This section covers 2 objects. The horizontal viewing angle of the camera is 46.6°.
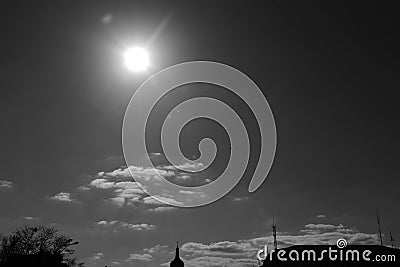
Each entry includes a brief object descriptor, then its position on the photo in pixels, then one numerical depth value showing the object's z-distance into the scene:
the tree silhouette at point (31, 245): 76.50
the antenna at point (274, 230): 87.62
